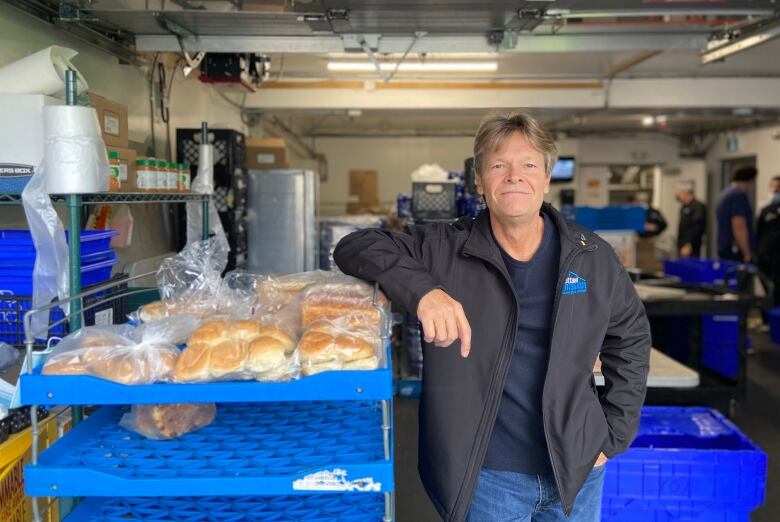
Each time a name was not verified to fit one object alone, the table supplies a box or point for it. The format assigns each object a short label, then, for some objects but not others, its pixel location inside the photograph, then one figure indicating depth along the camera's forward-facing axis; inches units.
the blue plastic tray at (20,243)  80.2
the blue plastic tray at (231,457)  52.4
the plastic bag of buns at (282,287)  69.2
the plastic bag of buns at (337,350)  53.5
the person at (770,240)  283.1
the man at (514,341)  59.8
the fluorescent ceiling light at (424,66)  244.2
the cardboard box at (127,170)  102.7
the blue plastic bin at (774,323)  251.2
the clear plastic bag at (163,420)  62.9
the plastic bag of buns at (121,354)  52.5
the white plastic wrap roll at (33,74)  82.7
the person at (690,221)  358.0
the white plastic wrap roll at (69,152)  68.7
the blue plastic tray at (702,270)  285.6
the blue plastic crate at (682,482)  94.9
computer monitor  467.5
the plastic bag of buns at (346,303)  60.8
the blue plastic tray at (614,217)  302.2
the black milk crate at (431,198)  187.9
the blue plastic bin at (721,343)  187.0
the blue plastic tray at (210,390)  51.3
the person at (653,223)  369.4
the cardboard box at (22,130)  79.5
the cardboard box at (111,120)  100.8
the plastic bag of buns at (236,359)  52.7
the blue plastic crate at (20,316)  79.4
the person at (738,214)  293.3
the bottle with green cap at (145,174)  107.2
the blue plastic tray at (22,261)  80.4
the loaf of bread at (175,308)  66.6
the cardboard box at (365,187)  480.7
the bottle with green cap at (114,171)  90.4
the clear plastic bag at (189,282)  67.5
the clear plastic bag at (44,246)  73.5
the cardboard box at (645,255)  369.7
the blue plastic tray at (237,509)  63.0
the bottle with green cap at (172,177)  116.7
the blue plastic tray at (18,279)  80.4
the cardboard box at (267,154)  252.5
